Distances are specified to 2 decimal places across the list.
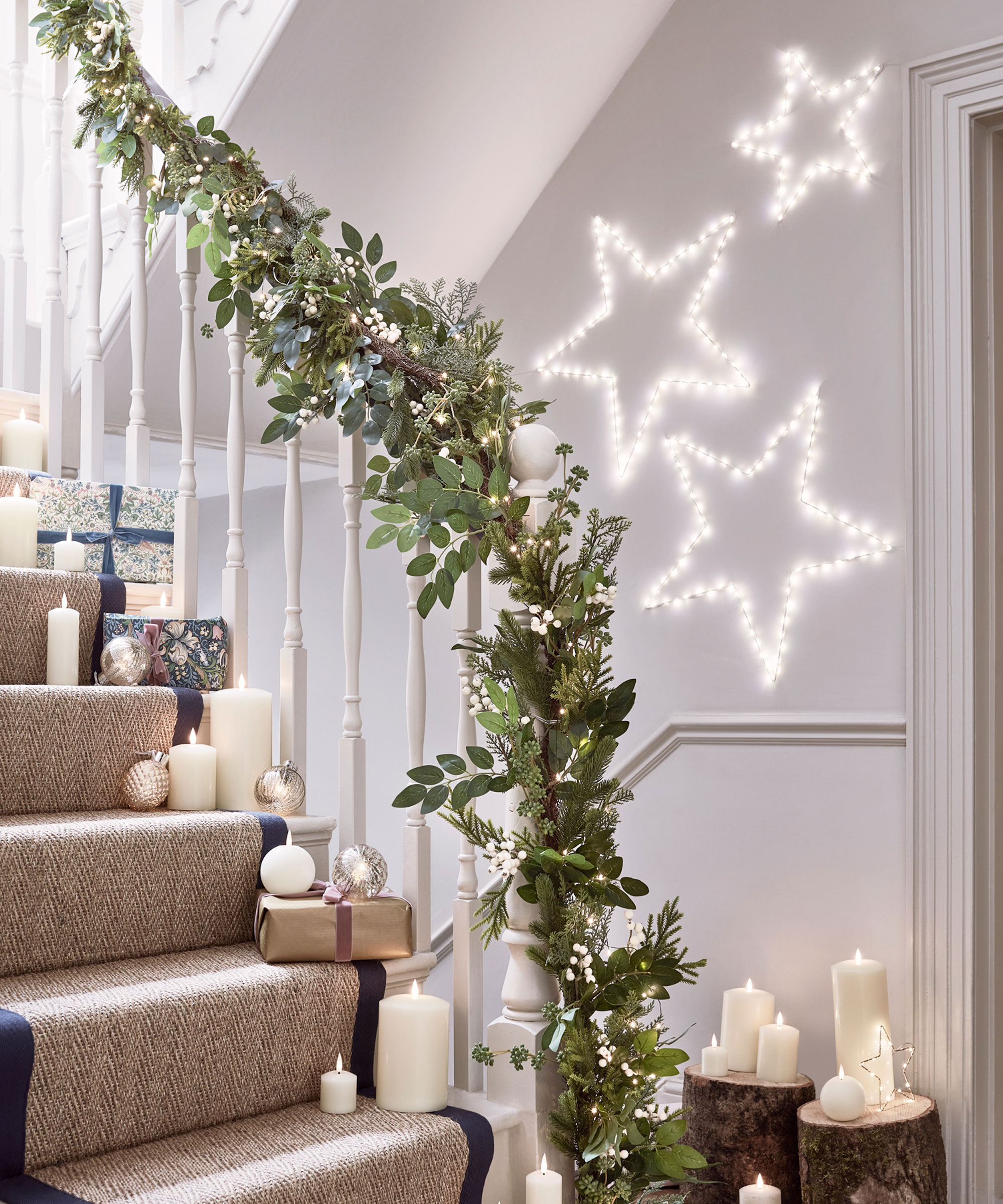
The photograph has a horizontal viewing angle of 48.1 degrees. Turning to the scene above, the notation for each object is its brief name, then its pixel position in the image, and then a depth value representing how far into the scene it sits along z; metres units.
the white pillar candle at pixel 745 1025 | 2.14
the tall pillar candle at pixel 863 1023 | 2.03
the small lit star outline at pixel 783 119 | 2.42
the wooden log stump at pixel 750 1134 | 2.02
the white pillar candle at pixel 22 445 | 2.02
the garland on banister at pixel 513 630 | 1.36
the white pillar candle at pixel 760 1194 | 1.85
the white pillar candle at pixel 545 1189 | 1.27
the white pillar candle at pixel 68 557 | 1.80
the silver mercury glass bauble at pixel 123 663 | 1.67
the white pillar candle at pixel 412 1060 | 1.32
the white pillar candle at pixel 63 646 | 1.64
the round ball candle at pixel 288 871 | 1.44
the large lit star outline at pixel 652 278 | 2.61
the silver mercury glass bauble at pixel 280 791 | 1.61
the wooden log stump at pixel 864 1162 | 1.87
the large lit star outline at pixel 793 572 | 2.38
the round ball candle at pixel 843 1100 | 1.88
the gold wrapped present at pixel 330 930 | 1.38
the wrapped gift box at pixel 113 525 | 1.84
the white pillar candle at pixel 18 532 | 1.76
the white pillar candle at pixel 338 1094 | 1.30
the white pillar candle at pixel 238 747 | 1.64
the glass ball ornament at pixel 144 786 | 1.58
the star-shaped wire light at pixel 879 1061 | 2.03
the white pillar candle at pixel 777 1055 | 2.07
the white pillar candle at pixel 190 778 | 1.60
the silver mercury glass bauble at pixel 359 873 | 1.44
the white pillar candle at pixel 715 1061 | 2.07
